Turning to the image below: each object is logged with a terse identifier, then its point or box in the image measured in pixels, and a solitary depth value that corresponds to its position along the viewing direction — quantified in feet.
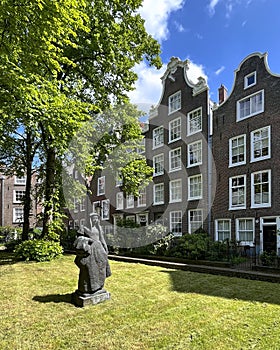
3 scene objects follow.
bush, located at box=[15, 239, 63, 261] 44.34
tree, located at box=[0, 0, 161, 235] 22.81
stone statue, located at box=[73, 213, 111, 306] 21.44
